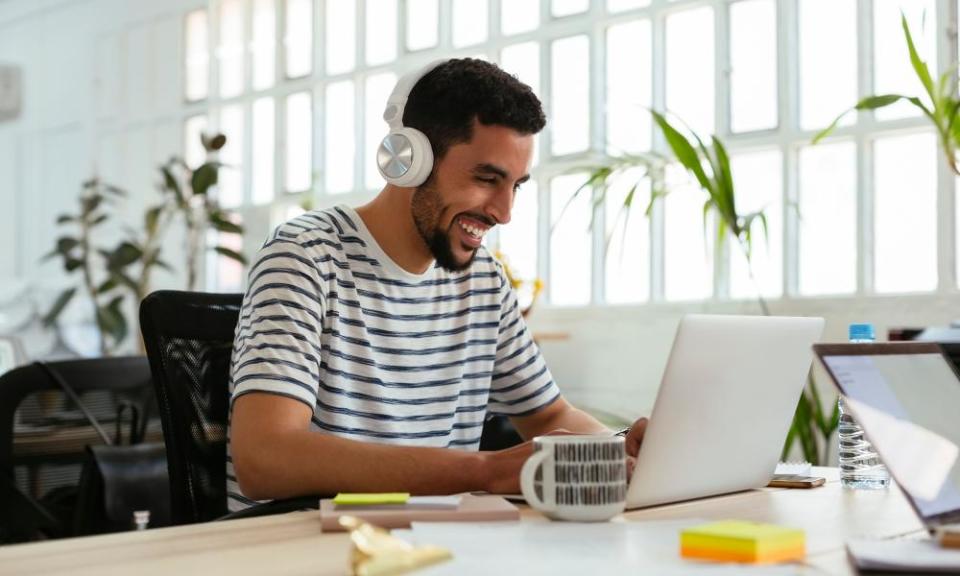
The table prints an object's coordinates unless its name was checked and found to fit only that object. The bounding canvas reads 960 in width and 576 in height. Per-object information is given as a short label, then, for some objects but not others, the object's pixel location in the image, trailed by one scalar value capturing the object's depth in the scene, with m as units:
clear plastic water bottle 1.58
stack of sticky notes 0.94
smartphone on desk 1.56
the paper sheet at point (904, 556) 0.87
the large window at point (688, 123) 3.58
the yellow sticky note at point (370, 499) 1.17
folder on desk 1.12
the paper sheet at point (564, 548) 0.92
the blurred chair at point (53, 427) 2.52
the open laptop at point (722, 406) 1.27
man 1.67
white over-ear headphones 1.87
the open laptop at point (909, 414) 1.10
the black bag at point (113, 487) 2.45
